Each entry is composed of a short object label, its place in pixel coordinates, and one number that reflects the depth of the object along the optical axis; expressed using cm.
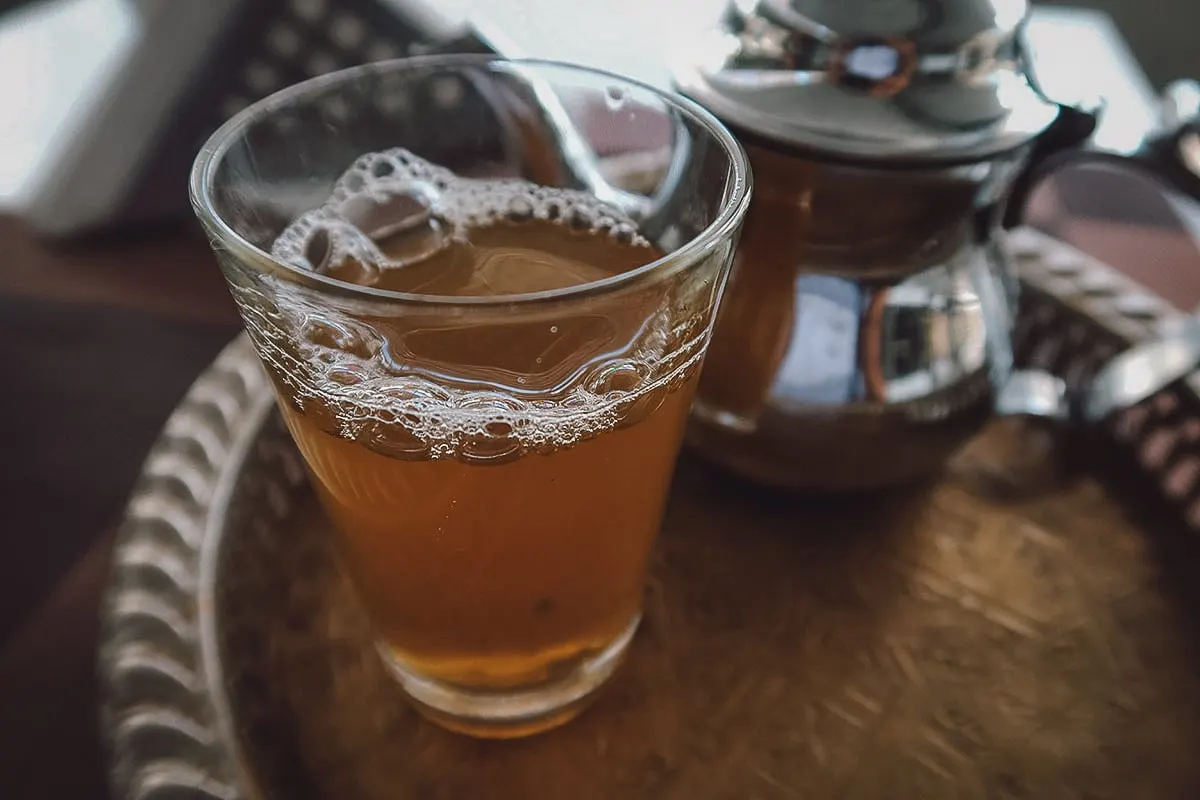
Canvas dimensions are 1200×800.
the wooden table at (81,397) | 25
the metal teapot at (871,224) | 18
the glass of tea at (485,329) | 15
